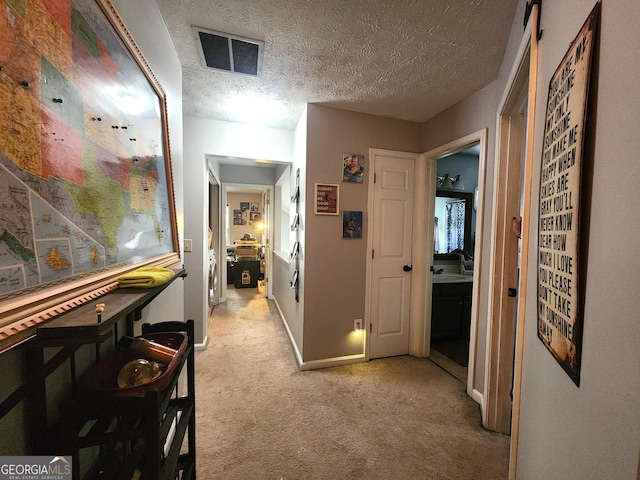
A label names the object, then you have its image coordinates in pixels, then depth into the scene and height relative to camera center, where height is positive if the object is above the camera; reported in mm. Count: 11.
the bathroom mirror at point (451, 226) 3162 +85
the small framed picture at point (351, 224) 2293 +63
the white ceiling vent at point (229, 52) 1409 +1127
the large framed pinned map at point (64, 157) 439 +166
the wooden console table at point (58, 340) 462 -224
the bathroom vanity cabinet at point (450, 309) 2740 -892
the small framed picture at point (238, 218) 6730 +292
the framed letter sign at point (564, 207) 547 +76
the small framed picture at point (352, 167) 2273 +605
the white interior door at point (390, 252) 2406 -216
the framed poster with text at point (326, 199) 2219 +291
